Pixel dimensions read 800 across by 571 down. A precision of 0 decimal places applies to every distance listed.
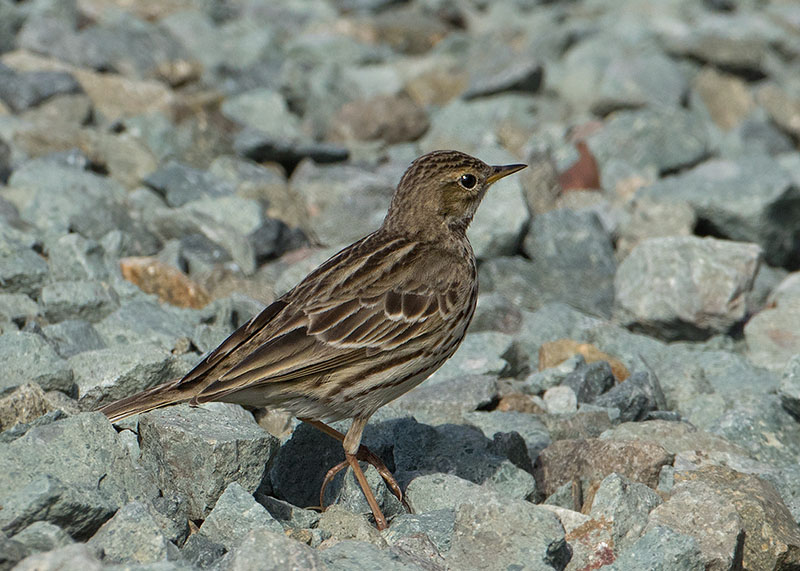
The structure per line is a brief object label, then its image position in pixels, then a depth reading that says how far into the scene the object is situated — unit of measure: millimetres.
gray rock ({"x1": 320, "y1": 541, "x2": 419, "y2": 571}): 8898
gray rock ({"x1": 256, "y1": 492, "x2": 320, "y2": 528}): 10336
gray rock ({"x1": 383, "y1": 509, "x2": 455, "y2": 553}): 10141
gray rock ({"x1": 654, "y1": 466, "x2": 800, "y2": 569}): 10078
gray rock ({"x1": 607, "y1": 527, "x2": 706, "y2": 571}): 9391
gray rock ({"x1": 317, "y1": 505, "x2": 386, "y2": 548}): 9781
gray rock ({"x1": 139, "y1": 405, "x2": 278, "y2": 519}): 9953
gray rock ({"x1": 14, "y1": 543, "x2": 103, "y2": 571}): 7535
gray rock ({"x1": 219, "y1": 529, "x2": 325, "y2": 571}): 8281
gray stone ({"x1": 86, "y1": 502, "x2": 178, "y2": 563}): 8516
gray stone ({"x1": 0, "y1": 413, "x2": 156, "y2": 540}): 8641
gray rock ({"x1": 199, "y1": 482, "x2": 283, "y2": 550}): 9469
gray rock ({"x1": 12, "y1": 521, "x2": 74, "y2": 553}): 8383
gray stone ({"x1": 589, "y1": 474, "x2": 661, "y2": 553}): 10305
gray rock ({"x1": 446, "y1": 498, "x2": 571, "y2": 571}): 9555
